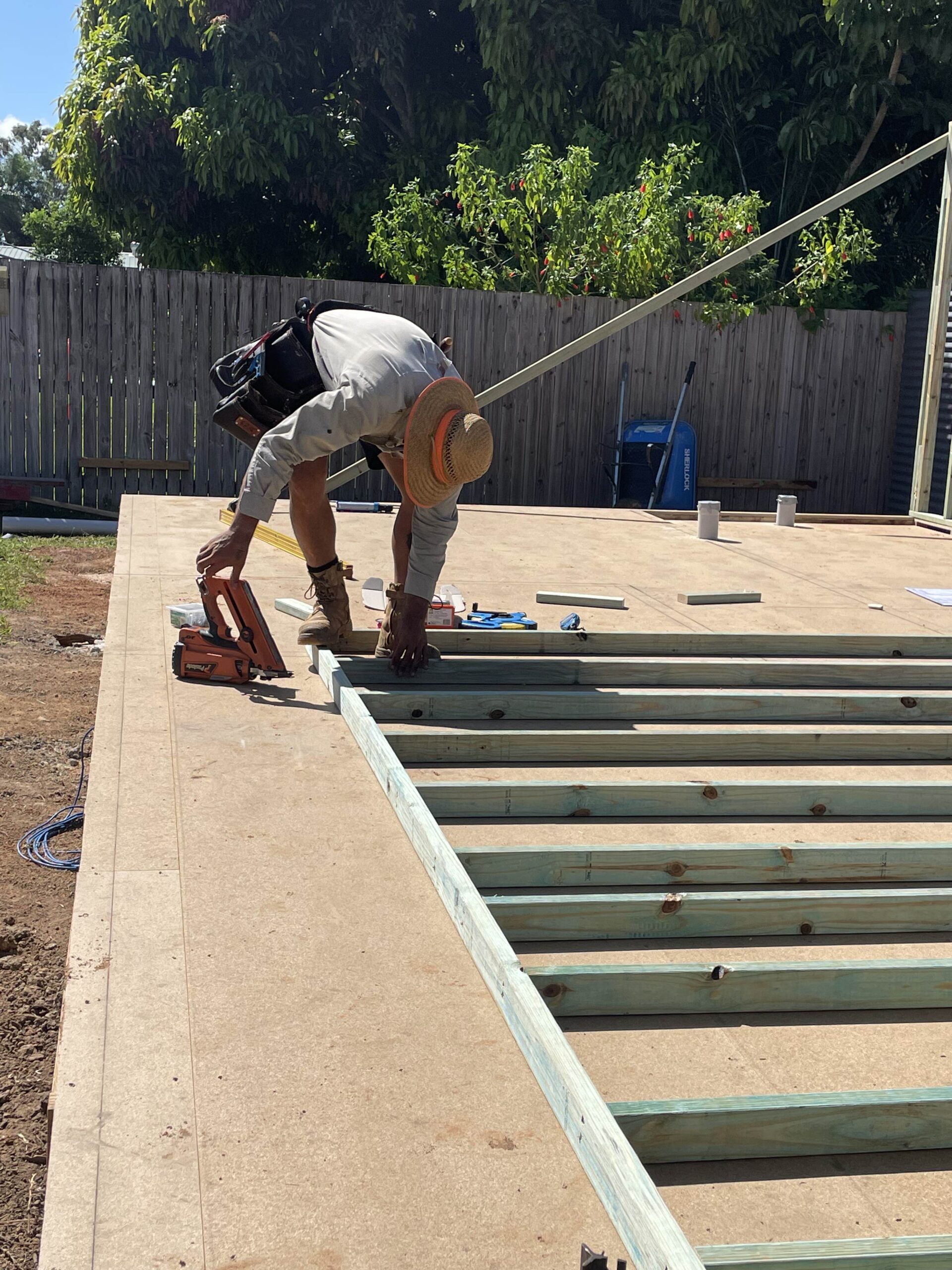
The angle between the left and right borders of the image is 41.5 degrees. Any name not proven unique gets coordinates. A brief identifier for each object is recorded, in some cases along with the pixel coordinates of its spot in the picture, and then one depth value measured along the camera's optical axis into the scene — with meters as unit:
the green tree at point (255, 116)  14.72
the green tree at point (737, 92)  14.23
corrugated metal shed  12.59
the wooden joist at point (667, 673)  4.80
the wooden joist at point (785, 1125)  2.04
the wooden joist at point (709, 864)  3.10
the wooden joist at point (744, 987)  2.53
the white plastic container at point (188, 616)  5.08
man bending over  4.32
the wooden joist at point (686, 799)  3.56
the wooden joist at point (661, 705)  4.39
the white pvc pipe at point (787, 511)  9.70
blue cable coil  4.06
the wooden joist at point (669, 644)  5.16
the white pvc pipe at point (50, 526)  10.70
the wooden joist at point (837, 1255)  1.69
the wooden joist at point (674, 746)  4.10
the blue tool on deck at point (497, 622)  5.48
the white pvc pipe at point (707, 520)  8.70
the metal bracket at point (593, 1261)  1.59
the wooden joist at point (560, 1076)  1.63
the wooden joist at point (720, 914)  2.86
